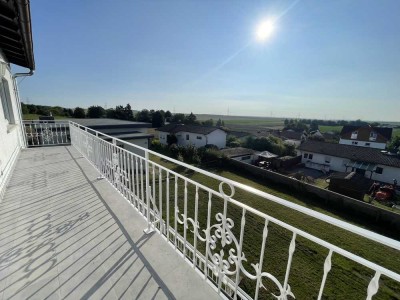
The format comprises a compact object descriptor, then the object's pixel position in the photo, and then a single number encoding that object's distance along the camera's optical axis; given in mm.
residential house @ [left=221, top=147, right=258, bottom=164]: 21125
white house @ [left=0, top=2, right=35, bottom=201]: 3016
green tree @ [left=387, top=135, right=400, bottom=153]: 30348
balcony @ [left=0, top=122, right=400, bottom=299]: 1577
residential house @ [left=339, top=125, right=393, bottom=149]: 27828
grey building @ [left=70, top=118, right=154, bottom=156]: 15109
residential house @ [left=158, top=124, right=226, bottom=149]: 25625
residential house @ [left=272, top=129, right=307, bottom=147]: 36812
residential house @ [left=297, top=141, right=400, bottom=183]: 18838
